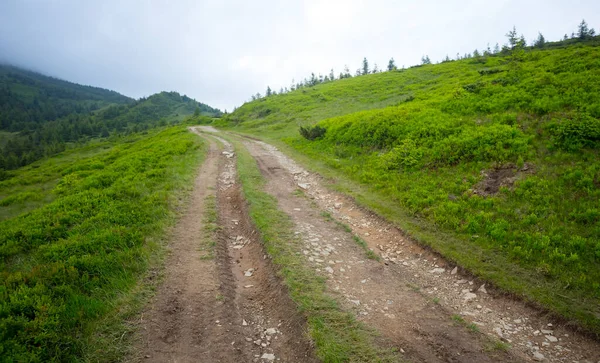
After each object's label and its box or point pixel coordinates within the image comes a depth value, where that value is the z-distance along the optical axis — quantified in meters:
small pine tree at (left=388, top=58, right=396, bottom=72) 135.62
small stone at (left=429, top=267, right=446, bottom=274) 8.59
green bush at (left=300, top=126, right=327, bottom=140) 28.88
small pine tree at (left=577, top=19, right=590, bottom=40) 86.68
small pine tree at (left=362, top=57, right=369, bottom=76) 141.62
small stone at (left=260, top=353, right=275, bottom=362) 5.53
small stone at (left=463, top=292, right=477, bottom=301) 7.38
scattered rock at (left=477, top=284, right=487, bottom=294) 7.51
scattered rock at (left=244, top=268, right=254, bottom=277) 8.35
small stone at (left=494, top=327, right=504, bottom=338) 6.14
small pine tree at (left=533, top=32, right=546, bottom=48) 88.50
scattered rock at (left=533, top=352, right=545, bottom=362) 5.54
